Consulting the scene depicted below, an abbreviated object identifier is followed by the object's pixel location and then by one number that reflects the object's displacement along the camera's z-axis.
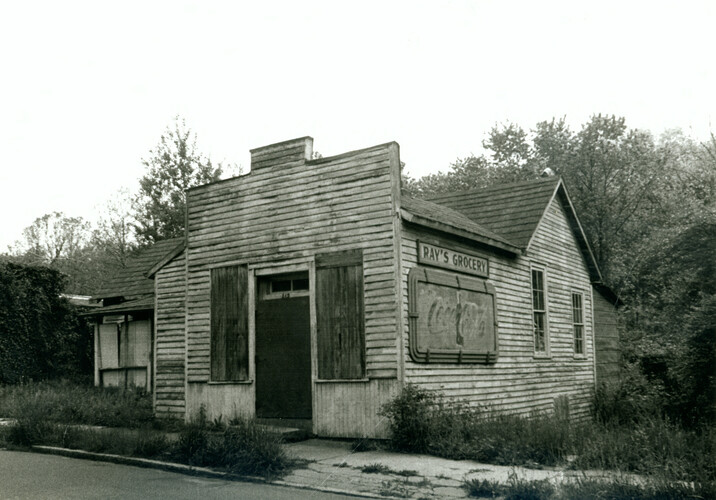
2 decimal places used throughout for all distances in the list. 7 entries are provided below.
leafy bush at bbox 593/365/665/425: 17.92
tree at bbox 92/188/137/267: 47.19
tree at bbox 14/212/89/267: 54.47
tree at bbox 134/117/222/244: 38.50
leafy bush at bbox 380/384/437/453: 10.95
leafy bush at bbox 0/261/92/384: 22.00
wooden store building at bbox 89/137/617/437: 11.98
